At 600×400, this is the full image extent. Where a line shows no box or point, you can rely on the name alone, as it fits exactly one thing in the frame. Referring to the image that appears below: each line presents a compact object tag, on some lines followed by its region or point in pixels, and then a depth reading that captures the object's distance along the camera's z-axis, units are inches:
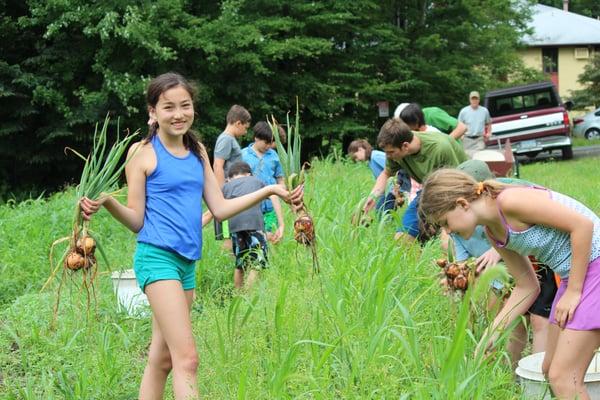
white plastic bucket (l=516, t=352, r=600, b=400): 141.3
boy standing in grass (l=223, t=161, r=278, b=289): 264.1
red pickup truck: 838.5
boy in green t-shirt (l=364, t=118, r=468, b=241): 241.8
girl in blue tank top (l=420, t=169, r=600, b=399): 132.1
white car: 1387.8
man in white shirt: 599.8
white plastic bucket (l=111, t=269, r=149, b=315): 246.7
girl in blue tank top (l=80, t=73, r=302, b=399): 148.6
